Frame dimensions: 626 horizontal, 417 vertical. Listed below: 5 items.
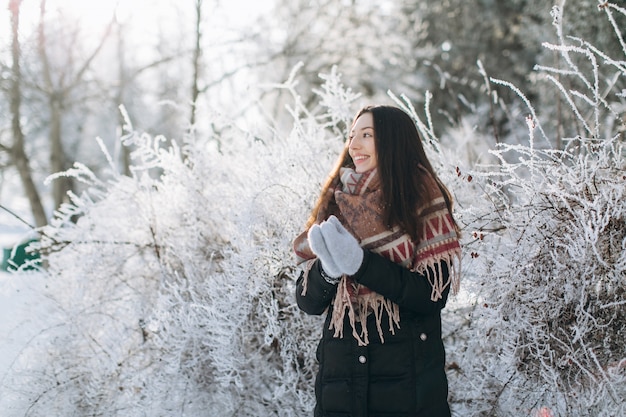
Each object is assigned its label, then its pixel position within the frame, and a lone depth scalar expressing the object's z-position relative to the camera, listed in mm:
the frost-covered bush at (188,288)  3732
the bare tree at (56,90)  8375
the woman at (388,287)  2324
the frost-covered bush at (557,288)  2793
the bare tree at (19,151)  8336
